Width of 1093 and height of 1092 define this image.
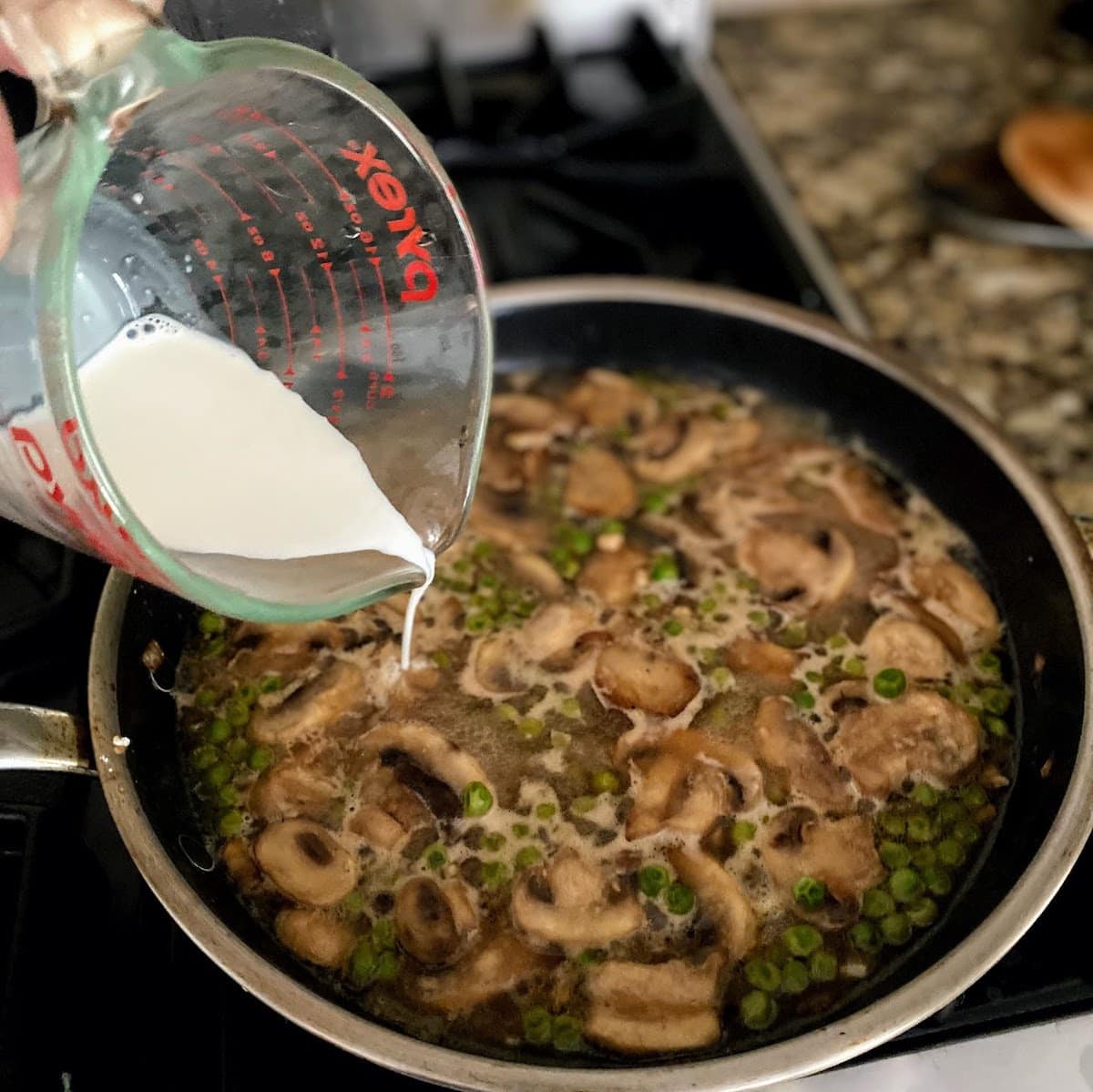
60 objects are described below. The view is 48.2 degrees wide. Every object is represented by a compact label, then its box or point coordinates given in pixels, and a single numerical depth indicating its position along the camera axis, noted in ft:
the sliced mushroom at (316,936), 1.05
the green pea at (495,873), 1.10
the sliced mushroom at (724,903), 1.06
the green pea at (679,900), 1.09
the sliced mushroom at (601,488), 1.42
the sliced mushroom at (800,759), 1.16
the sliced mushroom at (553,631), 1.26
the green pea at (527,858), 1.11
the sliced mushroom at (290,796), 1.14
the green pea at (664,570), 1.34
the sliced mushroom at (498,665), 1.24
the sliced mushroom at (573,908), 1.06
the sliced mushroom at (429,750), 1.15
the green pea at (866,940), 1.07
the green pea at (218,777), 1.15
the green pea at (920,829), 1.13
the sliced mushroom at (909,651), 1.26
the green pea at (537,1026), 1.01
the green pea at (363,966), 1.04
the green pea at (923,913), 1.08
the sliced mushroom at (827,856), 1.10
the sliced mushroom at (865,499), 1.39
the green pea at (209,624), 1.26
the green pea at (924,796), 1.16
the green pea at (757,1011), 1.02
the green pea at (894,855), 1.12
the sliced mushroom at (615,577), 1.32
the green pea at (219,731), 1.19
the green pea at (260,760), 1.17
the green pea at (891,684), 1.23
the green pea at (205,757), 1.16
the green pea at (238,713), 1.20
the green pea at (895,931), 1.08
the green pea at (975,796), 1.16
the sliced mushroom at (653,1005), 0.99
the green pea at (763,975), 1.04
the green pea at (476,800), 1.13
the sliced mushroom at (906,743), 1.17
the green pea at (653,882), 1.10
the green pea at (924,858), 1.12
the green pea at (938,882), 1.10
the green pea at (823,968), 1.05
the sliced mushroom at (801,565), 1.32
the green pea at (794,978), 1.05
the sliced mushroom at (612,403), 1.51
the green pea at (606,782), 1.16
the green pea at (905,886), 1.10
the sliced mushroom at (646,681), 1.23
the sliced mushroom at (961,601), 1.28
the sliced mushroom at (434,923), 1.05
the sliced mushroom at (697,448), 1.44
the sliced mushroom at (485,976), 1.03
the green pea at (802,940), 1.06
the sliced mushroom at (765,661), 1.26
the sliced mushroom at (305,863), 1.08
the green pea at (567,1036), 1.01
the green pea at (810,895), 1.10
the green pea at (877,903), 1.09
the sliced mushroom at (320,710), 1.18
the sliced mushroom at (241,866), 1.09
